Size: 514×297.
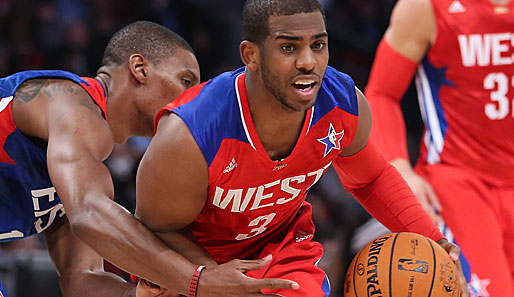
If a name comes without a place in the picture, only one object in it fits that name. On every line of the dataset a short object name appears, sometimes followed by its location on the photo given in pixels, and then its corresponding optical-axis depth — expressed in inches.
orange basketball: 232.1
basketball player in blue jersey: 220.4
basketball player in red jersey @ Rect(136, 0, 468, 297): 217.9
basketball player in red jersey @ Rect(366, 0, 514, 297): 313.4
